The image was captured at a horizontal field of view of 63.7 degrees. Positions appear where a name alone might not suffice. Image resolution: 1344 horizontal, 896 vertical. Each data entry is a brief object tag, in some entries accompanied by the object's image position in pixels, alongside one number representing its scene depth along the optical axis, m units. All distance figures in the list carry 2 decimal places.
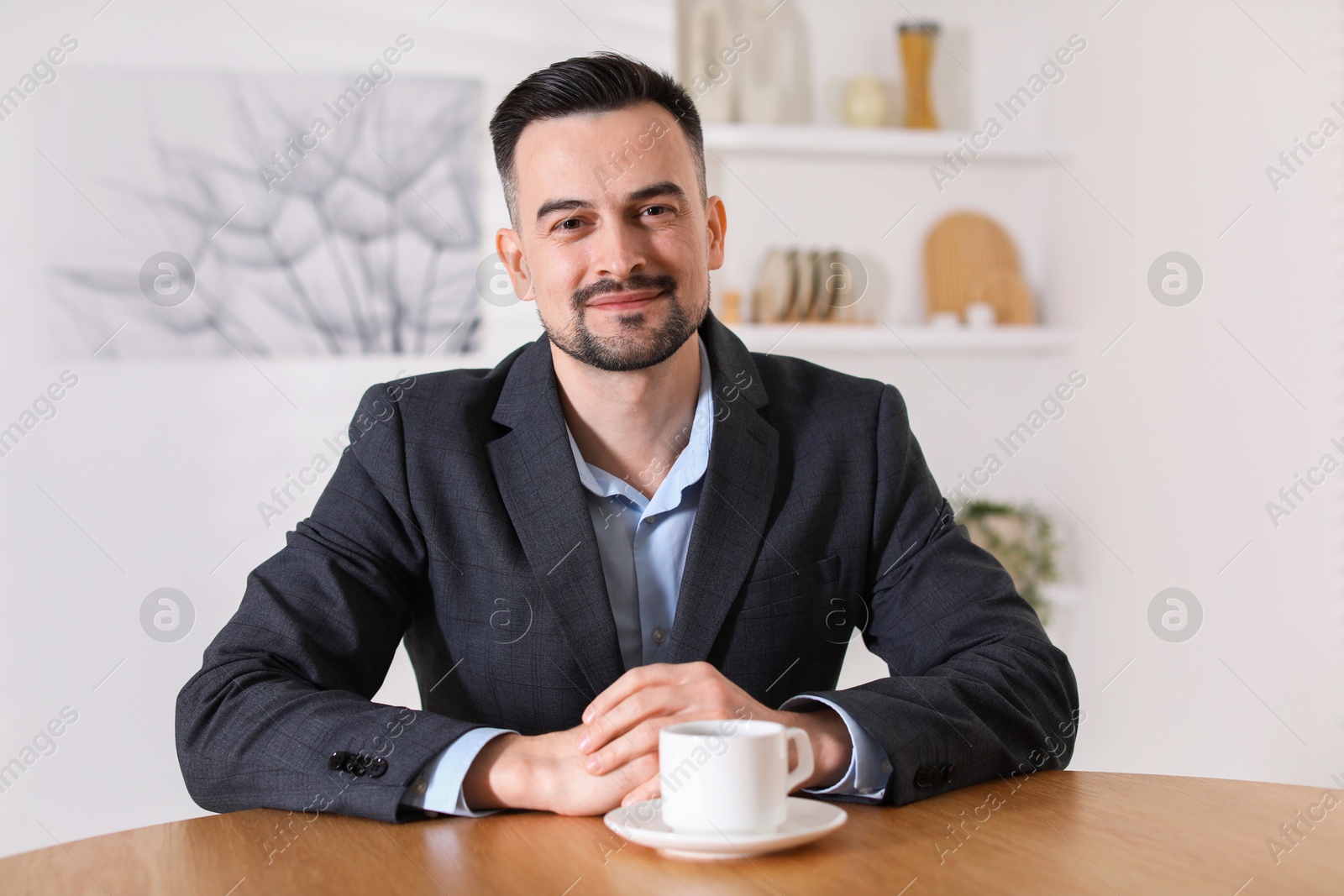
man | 1.40
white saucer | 0.88
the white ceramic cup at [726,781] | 0.90
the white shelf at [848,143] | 3.54
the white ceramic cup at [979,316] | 3.77
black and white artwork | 3.17
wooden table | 0.84
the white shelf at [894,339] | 3.56
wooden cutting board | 3.82
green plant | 3.57
